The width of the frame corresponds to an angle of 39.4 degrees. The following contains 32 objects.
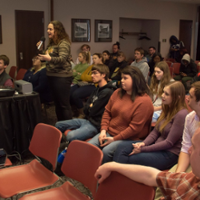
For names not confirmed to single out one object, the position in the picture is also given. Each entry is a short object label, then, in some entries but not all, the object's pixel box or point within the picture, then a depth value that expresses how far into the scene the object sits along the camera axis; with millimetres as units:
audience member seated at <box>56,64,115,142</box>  2946
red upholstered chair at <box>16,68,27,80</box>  5571
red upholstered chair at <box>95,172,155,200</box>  1264
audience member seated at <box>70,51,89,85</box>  5227
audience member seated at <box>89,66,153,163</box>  2492
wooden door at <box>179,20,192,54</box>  9984
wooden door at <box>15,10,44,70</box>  6736
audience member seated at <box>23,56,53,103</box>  4277
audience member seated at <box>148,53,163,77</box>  7192
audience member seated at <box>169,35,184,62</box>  9328
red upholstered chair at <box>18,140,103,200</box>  1715
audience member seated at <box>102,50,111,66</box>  6799
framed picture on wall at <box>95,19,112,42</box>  7980
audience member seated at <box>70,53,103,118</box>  4668
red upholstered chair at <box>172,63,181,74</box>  7244
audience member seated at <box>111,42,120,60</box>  7898
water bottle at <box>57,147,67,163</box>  2582
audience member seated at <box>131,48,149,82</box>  4955
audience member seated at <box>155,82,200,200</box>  1827
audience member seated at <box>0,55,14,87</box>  4012
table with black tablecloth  2941
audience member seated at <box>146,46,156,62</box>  8117
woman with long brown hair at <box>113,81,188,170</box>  2164
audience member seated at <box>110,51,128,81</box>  5520
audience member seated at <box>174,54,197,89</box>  6676
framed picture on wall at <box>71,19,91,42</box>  7551
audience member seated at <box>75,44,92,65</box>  7003
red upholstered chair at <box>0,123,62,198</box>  1930
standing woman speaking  3283
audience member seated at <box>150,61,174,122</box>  3369
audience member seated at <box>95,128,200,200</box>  1080
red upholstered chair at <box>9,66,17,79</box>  6040
